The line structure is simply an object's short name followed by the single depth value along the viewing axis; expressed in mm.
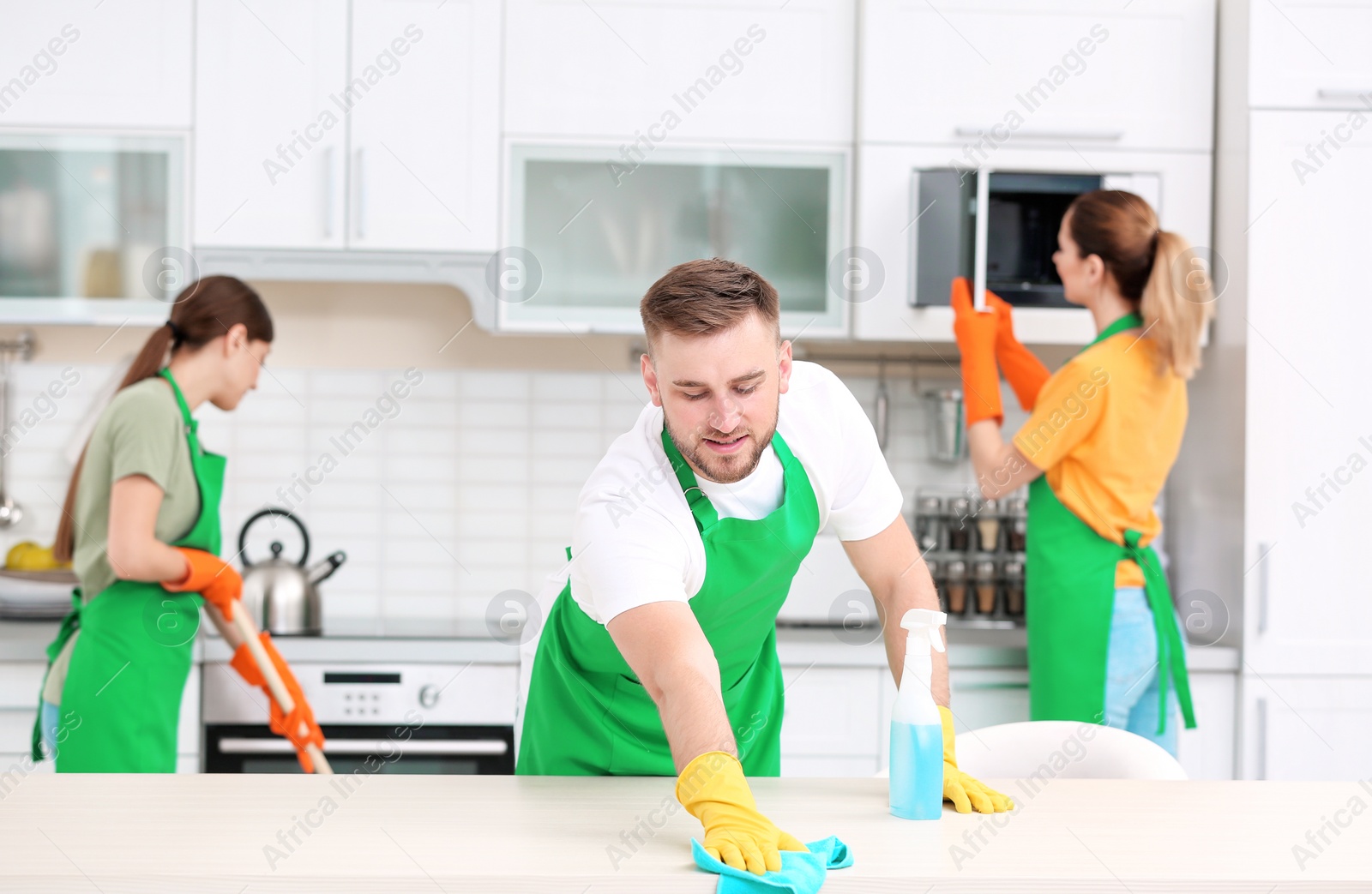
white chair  1355
